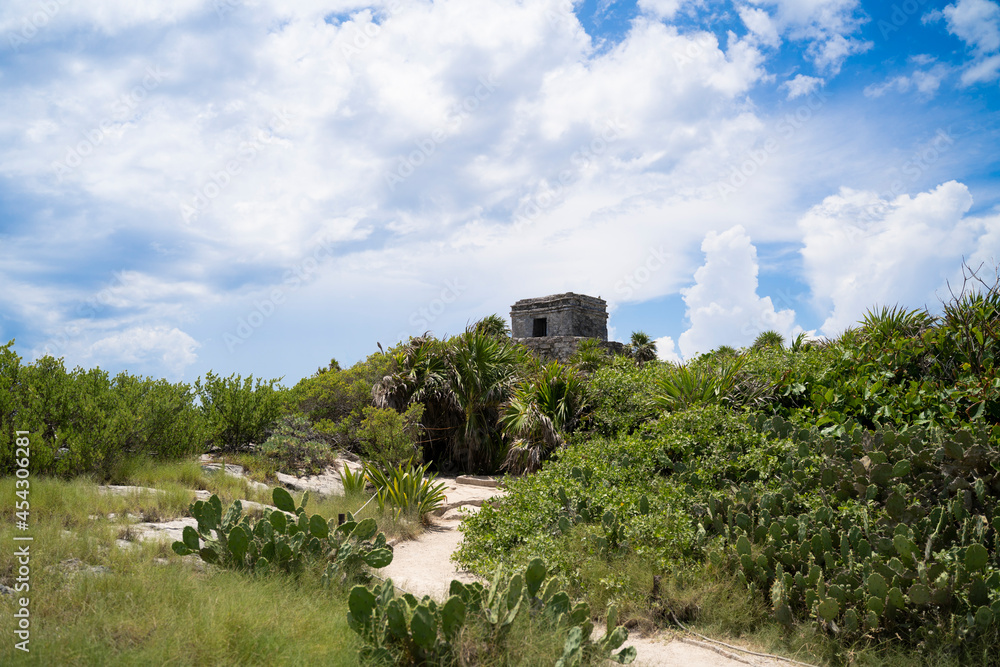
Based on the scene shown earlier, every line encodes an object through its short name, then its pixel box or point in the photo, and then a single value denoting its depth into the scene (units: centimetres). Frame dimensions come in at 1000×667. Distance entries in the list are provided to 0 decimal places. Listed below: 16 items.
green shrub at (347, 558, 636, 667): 345
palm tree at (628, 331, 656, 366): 3206
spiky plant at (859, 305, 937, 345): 809
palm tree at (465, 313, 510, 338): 2914
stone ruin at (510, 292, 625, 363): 3011
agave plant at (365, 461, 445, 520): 845
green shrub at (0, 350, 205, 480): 789
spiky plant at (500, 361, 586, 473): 1087
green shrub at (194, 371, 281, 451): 1222
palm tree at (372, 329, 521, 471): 1392
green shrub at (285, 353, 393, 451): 1448
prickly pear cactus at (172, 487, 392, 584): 483
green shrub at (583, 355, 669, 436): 960
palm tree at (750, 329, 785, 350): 2989
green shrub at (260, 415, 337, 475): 1096
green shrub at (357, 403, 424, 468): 1174
